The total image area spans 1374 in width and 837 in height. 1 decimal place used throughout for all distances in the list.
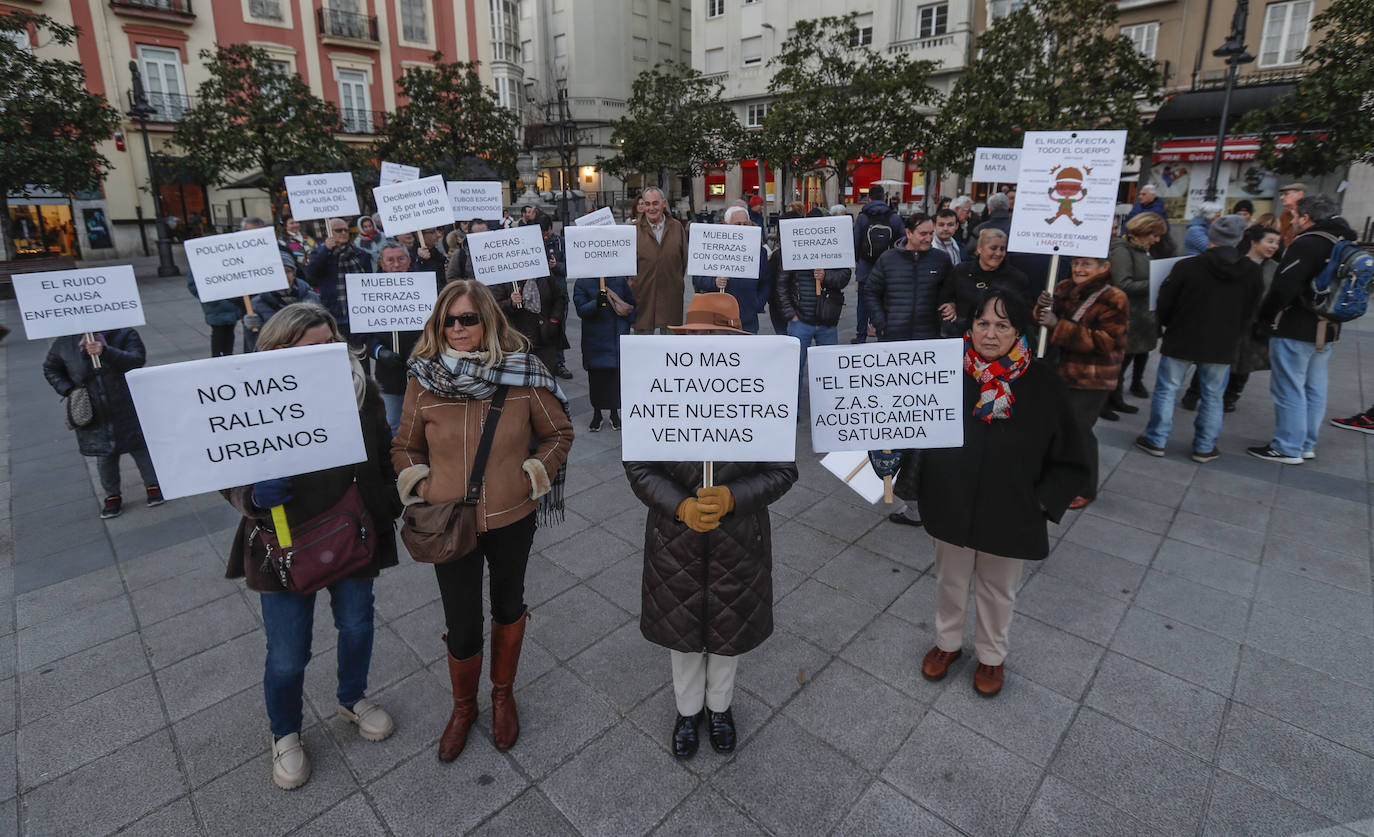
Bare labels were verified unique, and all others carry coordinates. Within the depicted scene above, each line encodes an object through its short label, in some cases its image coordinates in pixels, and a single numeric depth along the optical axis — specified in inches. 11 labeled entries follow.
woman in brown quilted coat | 109.1
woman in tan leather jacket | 113.4
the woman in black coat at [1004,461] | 121.0
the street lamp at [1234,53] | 550.9
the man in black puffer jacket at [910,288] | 238.5
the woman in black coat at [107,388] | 209.5
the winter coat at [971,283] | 219.3
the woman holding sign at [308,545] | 108.3
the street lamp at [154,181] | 772.0
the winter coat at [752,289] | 293.3
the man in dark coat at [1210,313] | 231.1
